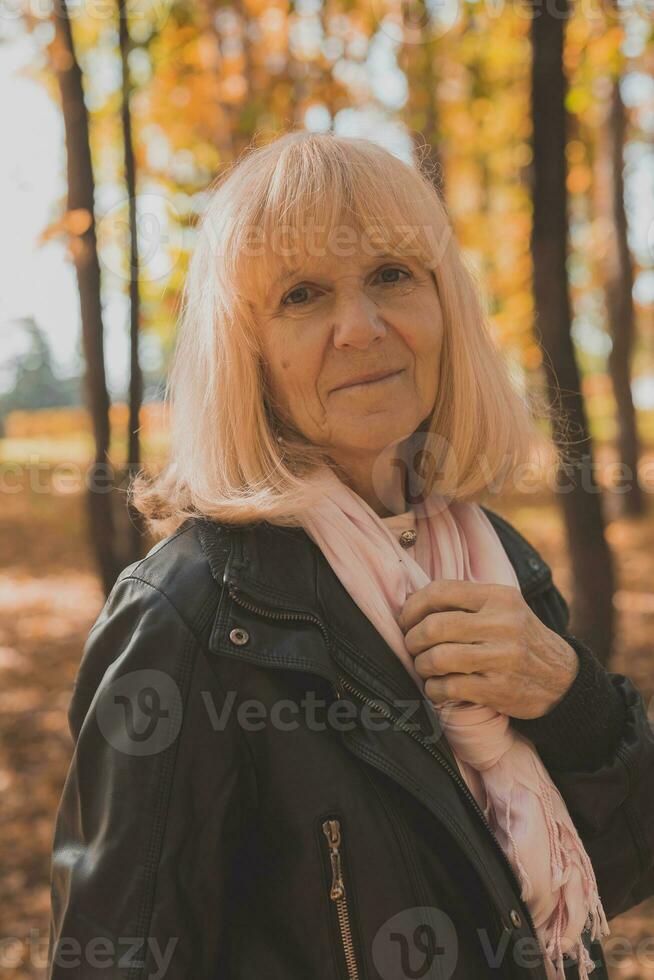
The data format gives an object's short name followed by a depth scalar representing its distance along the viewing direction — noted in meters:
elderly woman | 1.39
